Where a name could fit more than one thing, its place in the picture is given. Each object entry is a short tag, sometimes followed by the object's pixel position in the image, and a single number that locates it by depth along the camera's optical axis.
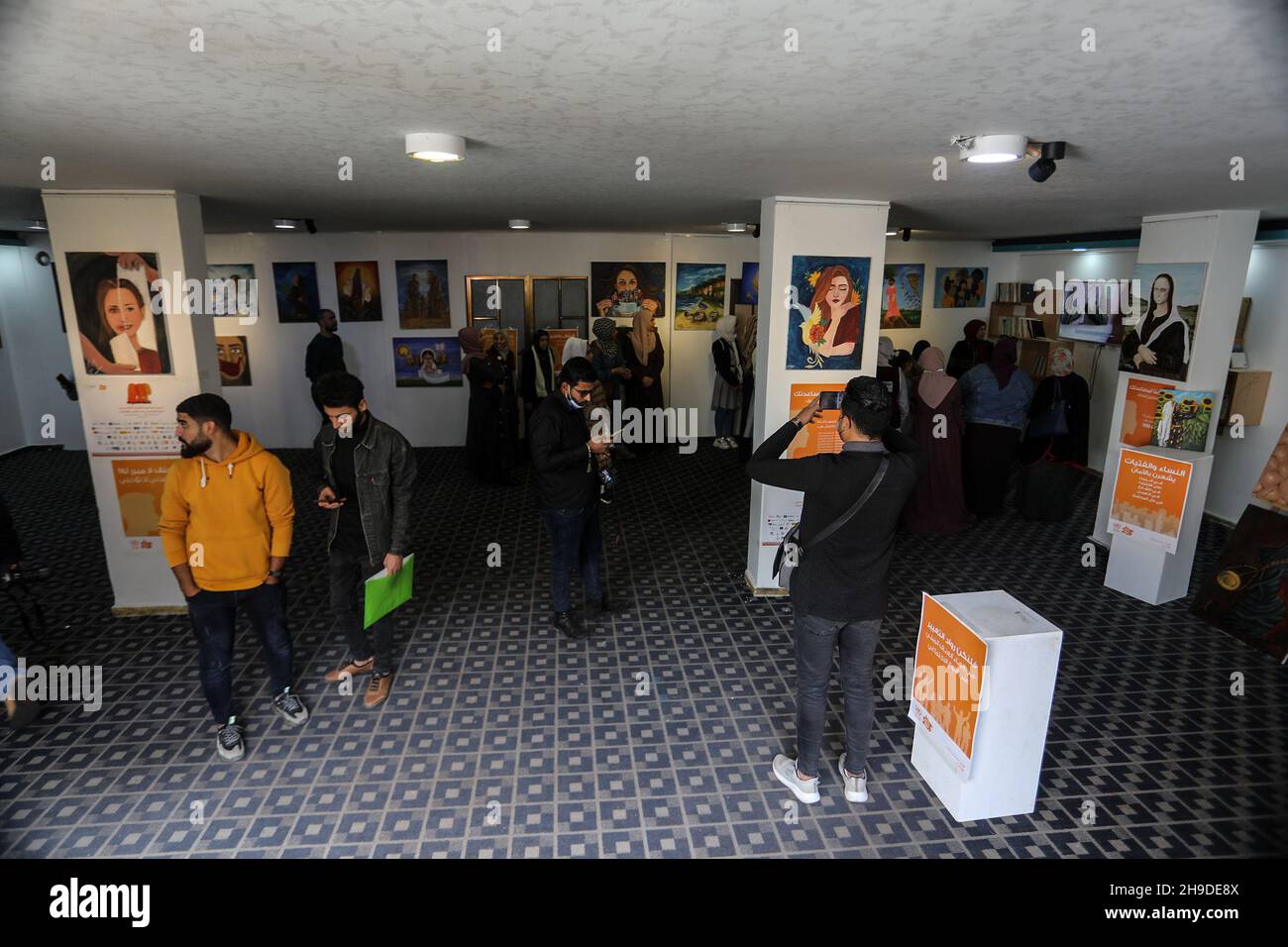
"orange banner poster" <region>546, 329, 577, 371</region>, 10.44
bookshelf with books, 11.09
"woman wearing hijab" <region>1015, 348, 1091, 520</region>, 7.88
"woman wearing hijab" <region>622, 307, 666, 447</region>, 10.62
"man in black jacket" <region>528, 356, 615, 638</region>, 4.85
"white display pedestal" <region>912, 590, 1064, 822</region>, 3.35
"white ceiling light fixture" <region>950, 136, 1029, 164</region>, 3.20
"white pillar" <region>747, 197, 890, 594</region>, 5.38
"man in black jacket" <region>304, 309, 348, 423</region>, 9.78
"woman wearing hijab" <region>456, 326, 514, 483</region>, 9.09
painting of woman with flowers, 5.50
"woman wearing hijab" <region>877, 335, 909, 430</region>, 7.70
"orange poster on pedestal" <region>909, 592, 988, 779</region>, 3.41
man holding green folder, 4.00
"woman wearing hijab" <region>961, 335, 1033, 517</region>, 7.64
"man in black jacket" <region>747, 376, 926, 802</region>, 3.18
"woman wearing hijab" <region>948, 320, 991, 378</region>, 10.55
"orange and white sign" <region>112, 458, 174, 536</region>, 5.34
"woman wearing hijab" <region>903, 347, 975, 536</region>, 7.56
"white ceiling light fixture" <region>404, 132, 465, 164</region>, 3.31
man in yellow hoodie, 3.63
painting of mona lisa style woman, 6.06
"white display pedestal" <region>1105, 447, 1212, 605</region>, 5.80
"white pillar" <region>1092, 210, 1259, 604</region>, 5.86
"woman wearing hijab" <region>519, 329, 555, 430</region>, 9.99
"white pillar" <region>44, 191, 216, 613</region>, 5.02
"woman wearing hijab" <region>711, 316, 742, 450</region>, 10.16
